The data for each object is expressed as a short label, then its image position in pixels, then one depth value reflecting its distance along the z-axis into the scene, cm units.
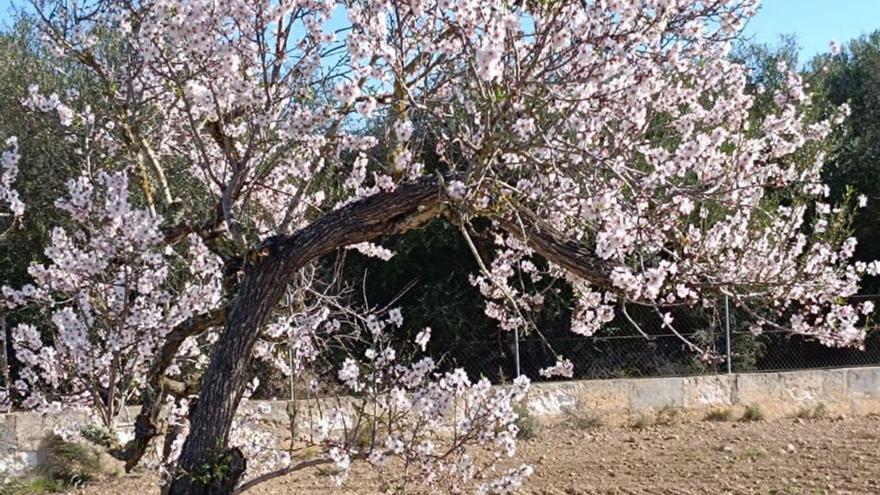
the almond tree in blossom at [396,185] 343
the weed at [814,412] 928
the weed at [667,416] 895
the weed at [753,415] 911
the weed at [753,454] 723
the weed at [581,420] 880
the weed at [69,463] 727
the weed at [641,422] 884
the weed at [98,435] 446
